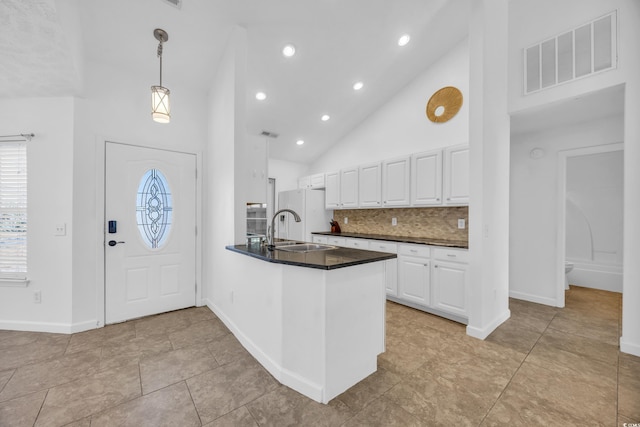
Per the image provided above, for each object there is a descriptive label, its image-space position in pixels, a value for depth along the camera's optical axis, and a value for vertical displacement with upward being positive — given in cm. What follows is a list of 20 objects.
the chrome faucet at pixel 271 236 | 236 -21
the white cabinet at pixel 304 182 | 570 +73
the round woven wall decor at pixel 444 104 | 366 +162
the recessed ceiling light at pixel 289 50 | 320 +206
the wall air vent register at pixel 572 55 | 249 +169
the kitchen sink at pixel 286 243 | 273 -31
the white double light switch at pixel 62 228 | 274 -15
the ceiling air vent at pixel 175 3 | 233 +193
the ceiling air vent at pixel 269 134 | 483 +153
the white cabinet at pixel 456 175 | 321 +50
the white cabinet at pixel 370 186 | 424 +49
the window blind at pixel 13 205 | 276 +9
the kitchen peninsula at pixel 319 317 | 172 -74
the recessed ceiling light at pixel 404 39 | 339 +233
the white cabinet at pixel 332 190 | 498 +47
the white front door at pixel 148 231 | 296 -21
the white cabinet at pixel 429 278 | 296 -80
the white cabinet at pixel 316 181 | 539 +72
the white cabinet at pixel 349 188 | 463 +49
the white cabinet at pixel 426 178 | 346 +50
